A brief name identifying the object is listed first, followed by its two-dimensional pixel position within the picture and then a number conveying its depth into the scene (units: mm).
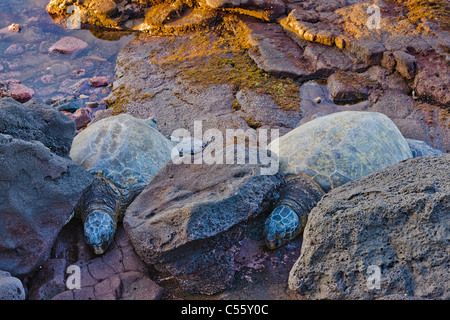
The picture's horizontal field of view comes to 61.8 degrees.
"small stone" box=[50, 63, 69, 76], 7445
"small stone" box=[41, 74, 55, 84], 7184
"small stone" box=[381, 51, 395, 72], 6191
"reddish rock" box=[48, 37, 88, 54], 7965
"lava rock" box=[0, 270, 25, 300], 2379
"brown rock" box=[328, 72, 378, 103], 6027
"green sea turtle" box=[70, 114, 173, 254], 3199
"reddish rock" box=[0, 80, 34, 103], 6457
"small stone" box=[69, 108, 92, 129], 5781
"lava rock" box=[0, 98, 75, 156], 3029
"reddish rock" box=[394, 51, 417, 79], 6023
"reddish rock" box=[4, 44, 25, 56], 7980
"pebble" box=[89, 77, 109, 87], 6895
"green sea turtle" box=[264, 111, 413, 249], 3238
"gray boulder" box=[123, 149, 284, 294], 2658
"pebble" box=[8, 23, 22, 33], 8688
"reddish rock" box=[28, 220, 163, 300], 2691
